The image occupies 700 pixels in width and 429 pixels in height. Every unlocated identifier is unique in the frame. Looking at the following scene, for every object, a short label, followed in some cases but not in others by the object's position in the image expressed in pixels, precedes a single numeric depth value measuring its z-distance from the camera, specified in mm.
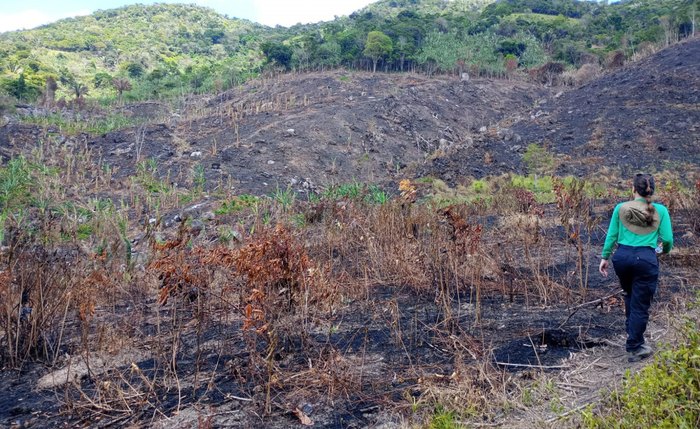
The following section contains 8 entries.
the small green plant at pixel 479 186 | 12573
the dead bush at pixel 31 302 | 3816
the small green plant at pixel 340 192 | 8866
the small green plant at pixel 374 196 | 8941
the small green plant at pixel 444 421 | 2875
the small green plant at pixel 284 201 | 9166
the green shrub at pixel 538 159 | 14380
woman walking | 3537
